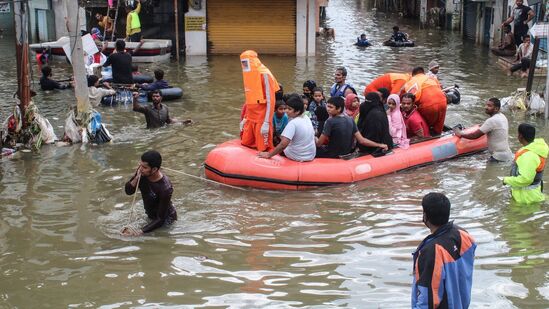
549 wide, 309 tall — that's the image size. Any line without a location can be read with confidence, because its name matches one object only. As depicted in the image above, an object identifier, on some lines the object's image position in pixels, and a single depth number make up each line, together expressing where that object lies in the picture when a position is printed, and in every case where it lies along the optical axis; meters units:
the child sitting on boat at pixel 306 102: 10.44
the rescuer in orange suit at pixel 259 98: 9.31
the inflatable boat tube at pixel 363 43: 26.47
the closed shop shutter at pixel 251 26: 24.03
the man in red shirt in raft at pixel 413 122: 10.66
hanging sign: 23.75
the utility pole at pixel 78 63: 11.64
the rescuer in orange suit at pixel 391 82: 11.56
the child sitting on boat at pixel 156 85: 15.31
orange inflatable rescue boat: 9.09
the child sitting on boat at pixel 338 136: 9.30
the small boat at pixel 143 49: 20.75
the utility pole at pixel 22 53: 10.95
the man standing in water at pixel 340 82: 11.12
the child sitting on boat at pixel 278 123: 9.74
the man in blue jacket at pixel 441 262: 3.99
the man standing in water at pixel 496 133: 10.02
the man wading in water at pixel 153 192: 6.79
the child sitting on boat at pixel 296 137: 8.92
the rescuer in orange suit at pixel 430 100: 10.73
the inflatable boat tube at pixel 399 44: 26.40
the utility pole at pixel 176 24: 22.98
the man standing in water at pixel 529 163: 7.54
